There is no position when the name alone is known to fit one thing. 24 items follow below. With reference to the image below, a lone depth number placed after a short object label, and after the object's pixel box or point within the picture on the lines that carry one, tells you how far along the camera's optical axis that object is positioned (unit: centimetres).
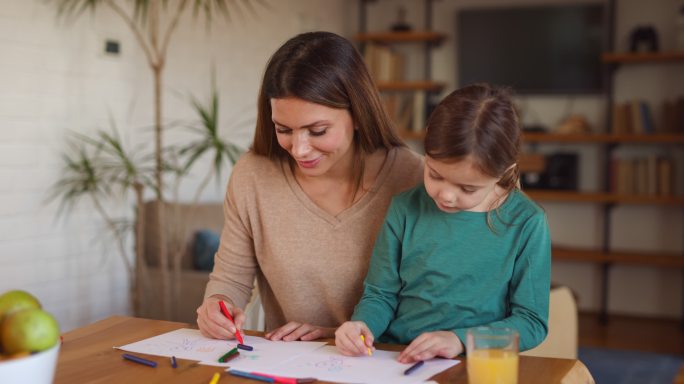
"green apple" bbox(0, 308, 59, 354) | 94
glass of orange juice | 108
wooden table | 116
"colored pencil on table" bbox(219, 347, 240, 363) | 126
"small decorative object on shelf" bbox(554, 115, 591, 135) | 536
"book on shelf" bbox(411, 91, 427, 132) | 570
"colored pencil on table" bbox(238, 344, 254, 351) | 133
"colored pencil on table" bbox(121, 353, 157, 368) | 124
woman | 154
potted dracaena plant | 323
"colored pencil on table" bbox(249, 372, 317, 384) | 112
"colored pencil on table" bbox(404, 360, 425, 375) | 117
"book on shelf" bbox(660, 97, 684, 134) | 512
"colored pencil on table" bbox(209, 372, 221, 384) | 113
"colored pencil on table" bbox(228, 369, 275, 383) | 113
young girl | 131
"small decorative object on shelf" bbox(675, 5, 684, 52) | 516
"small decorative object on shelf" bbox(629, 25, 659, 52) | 522
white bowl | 92
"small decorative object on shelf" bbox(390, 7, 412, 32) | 586
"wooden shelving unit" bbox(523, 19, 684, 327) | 508
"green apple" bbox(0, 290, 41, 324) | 100
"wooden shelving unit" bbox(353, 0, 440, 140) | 571
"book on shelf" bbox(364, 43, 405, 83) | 586
